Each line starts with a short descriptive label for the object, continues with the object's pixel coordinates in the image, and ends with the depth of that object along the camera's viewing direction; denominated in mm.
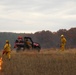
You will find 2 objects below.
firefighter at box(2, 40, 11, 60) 28688
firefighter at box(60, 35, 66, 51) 35209
